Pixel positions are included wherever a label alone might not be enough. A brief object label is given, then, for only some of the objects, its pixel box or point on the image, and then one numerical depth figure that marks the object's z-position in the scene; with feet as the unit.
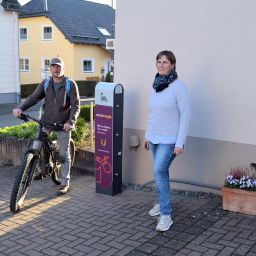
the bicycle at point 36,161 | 16.83
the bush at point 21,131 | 25.79
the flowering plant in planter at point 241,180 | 15.71
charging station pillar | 18.31
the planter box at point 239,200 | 15.64
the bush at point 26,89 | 86.19
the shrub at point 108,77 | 95.86
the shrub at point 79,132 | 24.97
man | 18.25
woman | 14.19
